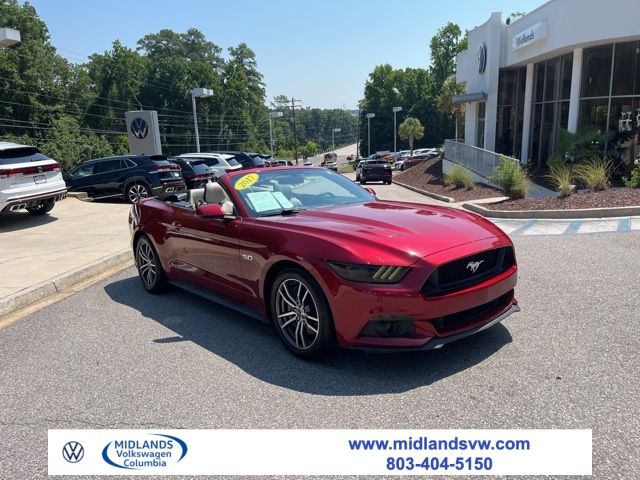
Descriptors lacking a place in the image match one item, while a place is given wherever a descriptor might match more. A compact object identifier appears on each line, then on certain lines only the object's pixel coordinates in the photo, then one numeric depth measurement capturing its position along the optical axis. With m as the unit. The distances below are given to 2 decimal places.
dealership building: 16.80
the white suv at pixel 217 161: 19.90
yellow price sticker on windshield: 4.98
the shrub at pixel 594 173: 12.79
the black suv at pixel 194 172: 17.56
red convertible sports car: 3.56
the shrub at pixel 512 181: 13.78
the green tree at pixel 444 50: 87.14
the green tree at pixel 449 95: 43.51
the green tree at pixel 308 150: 135.00
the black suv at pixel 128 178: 15.87
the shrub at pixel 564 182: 12.46
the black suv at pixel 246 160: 23.48
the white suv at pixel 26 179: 10.66
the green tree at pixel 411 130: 66.81
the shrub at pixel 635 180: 12.74
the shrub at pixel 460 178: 19.20
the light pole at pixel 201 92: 27.72
